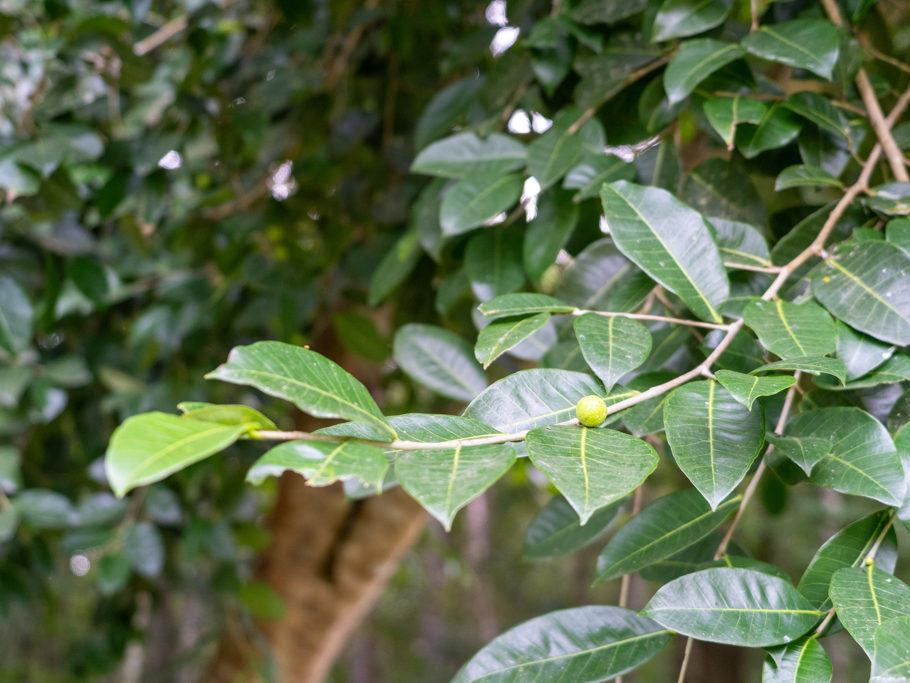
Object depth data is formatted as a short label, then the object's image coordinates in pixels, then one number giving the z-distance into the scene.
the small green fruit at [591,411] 0.39
